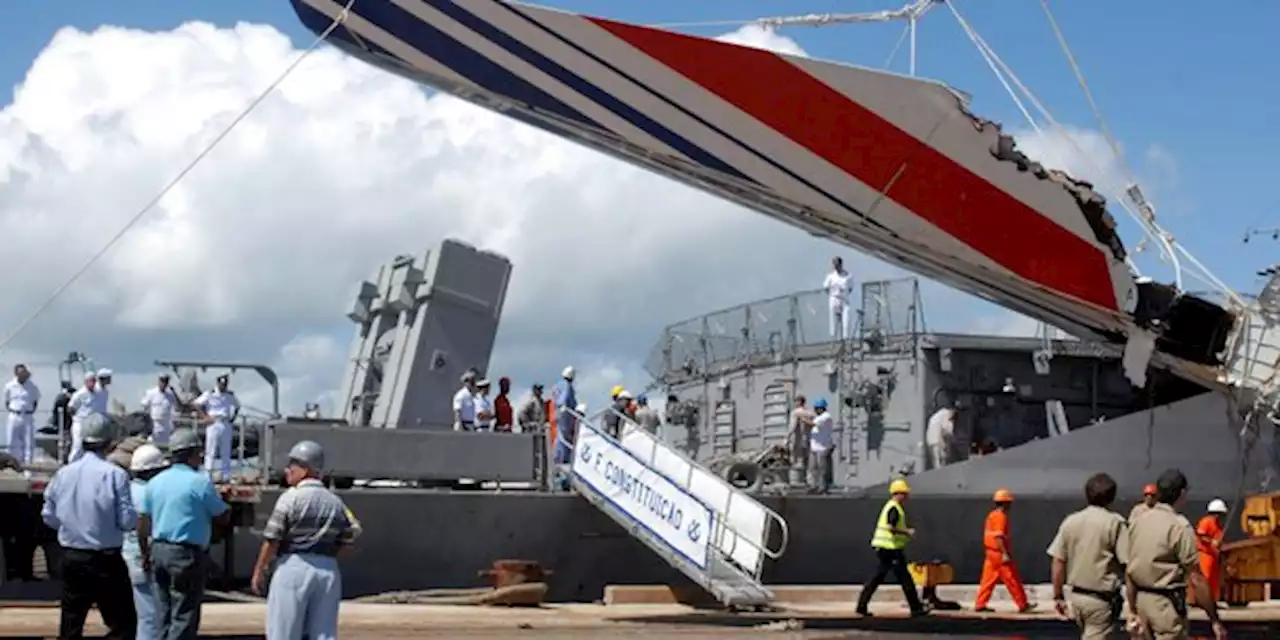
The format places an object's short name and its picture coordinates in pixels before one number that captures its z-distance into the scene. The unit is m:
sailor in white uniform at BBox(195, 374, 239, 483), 17.86
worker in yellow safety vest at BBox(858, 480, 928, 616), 16.55
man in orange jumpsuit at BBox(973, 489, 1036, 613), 17.42
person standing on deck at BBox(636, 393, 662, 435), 21.88
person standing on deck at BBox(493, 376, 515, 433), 20.38
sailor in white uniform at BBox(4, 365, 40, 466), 18.28
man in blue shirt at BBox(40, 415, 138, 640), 9.73
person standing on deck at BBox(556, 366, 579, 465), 19.53
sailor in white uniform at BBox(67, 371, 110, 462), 17.92
